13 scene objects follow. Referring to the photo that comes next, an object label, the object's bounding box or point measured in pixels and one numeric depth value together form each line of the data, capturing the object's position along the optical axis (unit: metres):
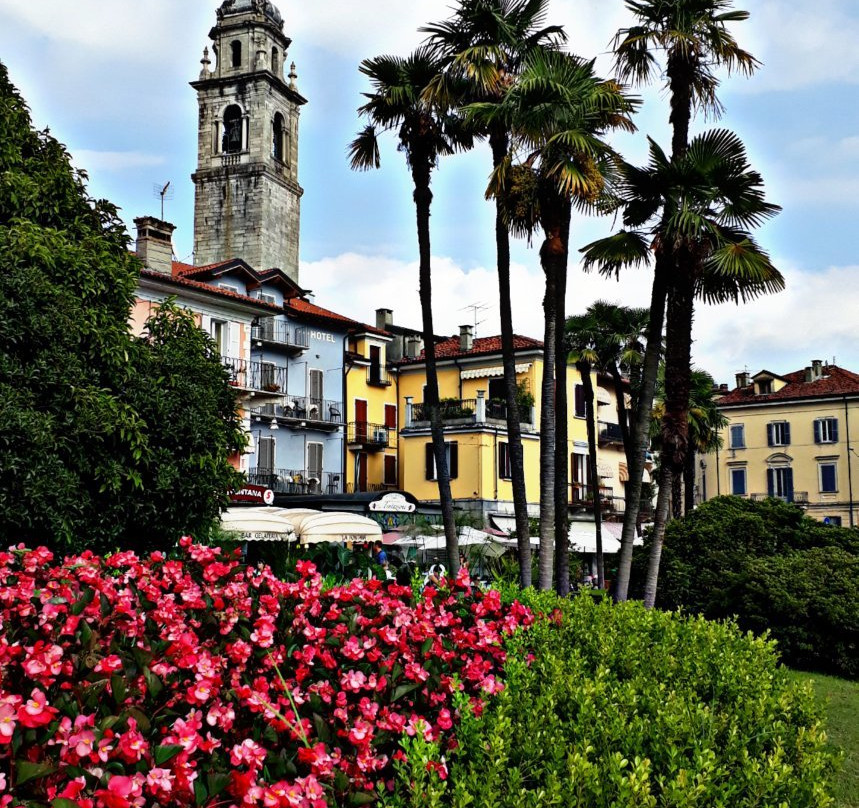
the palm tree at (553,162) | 17.30
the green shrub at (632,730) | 4.48
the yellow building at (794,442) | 68.69
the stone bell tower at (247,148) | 60.69
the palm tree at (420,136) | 20.61
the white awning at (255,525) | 21.20
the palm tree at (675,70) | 17.02
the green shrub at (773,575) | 18.20
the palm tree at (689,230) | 16.77
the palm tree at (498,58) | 18.53
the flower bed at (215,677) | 3.58
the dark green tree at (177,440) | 14.59
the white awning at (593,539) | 32.75
